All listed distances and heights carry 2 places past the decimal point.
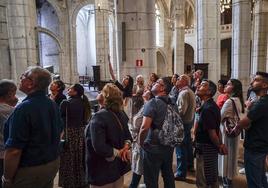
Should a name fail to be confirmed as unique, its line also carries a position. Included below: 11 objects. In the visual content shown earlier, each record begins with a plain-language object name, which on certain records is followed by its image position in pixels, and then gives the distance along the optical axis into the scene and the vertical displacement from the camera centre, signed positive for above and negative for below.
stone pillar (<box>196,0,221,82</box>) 8.28 +1.62
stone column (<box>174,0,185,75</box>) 15.30 +3.05
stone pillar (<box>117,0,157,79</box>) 4.68 +0.97
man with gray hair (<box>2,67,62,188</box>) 1.78 -0.51
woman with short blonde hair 2.06 -0.66
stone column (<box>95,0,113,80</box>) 14.18 +2.91
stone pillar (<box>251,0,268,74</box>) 12.71 +2.39
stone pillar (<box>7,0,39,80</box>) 6.50 +1.38
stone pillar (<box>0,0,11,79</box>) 5.93 +0.98
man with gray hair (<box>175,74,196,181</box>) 3.64 -0.66
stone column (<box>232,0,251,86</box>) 9.53 +1.68
